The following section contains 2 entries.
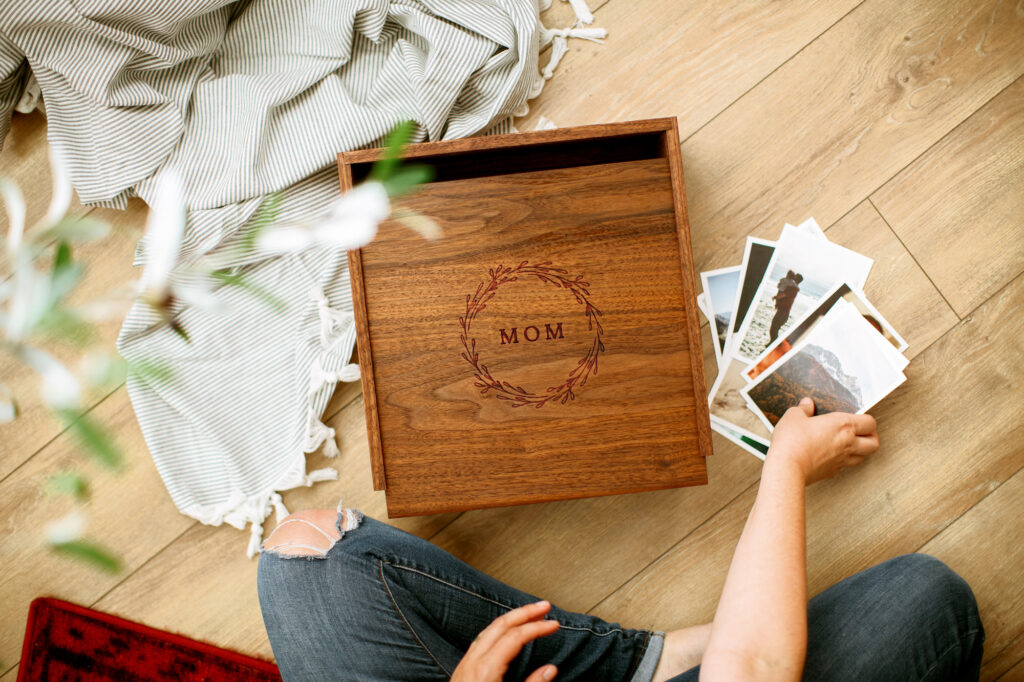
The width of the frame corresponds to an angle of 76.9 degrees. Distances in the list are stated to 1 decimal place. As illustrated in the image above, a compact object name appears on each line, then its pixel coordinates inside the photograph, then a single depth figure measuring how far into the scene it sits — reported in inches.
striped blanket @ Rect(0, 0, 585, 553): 37.4
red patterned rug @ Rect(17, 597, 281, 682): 41.4
